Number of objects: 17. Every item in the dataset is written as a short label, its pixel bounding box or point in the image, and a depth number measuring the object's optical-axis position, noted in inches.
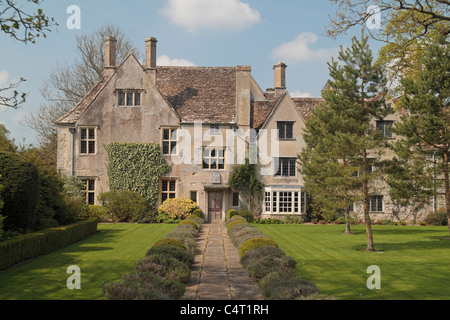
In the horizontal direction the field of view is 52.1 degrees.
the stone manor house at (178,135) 1241.4
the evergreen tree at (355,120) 700.0
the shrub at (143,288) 301.2
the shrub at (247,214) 1182.7
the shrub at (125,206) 1167.0
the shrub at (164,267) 406.9
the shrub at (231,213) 1156.1
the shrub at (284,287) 318.3
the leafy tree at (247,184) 1235.2
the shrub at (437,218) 1280.8
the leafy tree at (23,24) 365.4
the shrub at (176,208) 1184.2
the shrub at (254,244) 541.5
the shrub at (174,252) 465.7
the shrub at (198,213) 1158.3
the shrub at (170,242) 524.1
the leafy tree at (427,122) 765.9
